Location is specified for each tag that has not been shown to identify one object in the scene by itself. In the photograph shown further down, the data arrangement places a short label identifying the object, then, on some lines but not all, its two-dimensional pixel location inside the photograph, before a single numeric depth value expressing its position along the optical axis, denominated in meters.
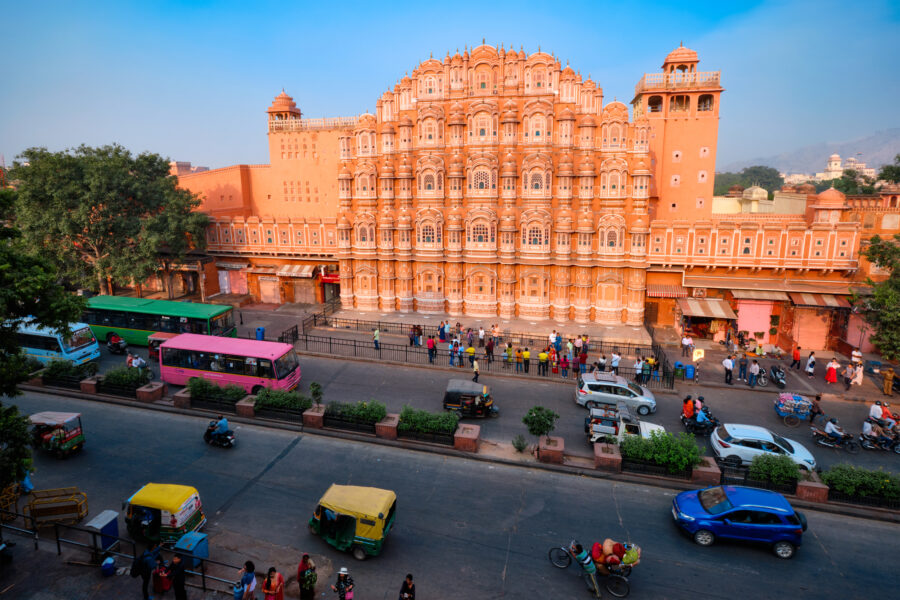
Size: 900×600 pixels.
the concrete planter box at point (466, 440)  18.14
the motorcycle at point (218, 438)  18.19
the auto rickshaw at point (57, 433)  16.77
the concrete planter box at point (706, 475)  16.14
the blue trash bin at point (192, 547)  11.77
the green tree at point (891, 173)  45.78
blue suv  13.09
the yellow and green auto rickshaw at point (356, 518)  12.37
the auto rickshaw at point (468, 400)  21.30
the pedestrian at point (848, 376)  24.97
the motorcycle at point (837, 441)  19.42
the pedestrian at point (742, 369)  26.39
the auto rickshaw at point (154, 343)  28.16
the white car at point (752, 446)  17.36
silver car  22.12
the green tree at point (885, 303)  23.53
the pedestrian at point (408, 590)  10.43
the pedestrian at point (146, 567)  10.99
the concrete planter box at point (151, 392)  21.89
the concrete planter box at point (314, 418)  19.70
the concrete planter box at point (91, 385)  22.48
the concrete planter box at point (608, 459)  16.88
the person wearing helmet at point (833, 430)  19.45
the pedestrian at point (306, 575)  11.01
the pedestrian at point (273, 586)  10.57
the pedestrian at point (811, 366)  26.88
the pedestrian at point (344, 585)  10.54
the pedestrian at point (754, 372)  25.36
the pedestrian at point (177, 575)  10.82
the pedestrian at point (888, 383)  24.58
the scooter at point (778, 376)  25.55
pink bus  22.53
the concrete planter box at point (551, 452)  17.45
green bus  28.88
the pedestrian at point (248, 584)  10.63
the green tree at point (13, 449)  11.43
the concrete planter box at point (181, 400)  21.27
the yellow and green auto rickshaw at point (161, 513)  12.48
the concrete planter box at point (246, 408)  20.53
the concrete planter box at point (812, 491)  15.34
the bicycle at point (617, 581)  11.68
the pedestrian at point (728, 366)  25.64
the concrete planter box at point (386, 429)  18.84
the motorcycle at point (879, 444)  19.30
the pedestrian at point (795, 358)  27.53
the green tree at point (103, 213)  33.84
